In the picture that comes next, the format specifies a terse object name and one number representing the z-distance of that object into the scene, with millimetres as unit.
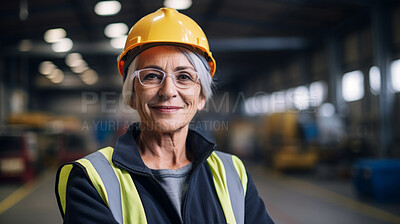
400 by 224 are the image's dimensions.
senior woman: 1324
